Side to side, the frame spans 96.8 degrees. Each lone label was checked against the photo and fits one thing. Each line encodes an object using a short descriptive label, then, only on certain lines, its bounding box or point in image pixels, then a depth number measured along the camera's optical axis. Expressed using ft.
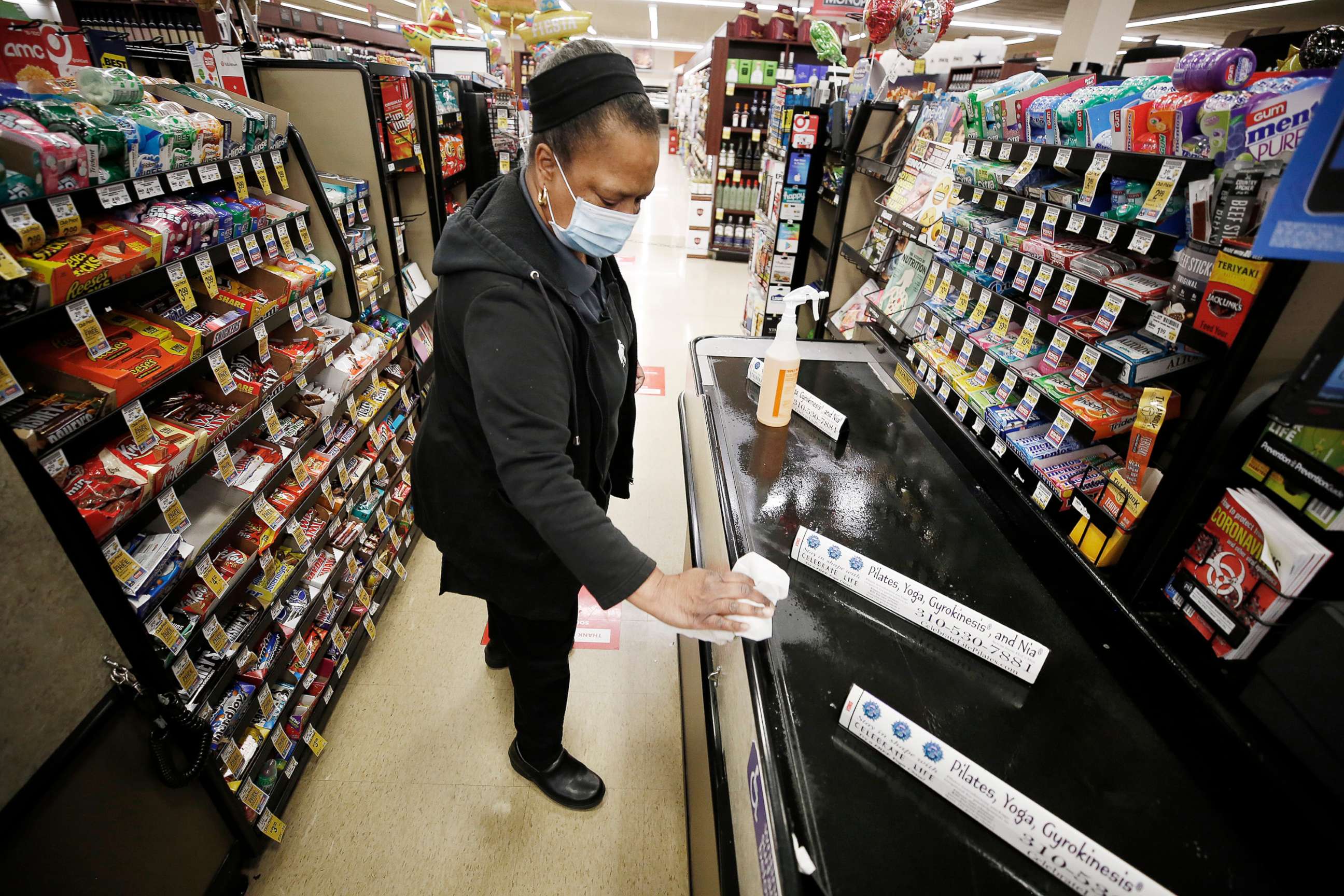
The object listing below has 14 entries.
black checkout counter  2.51
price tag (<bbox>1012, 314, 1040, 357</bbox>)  5.08
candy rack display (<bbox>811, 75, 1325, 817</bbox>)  3.22
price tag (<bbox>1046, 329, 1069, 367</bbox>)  4.71
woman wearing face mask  3.54
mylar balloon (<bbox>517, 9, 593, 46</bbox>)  19.06
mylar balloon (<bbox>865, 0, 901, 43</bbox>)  10.61
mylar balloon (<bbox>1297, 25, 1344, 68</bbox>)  3.16
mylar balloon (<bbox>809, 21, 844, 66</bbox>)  14.55
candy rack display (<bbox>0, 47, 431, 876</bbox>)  4.06
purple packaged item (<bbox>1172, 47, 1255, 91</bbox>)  3.37
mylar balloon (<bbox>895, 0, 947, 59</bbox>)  10.01
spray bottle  5.28
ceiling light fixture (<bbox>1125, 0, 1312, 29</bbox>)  35.39
